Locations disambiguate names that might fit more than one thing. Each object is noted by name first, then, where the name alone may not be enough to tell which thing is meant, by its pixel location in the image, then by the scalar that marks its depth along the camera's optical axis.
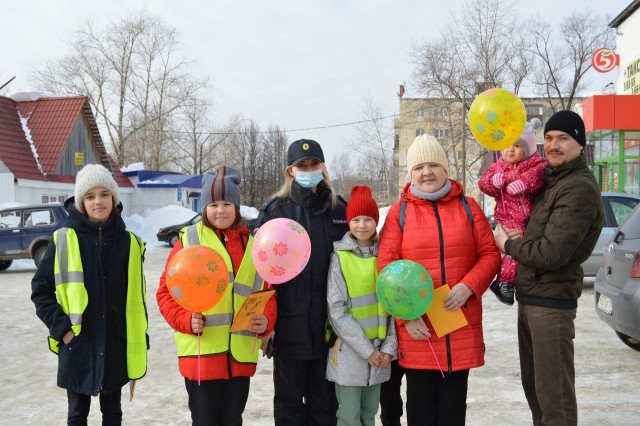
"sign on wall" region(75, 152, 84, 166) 25.42
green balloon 2.79
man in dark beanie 2.87
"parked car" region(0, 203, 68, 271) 14.20
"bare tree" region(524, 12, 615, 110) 32.75
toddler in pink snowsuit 3.13
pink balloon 2.93
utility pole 26.61
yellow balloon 3.31
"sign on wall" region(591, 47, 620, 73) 18.48
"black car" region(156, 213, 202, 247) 21.20
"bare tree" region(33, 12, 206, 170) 40.99
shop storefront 15.55
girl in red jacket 3.03
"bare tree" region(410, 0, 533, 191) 30.62
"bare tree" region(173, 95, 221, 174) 47.39
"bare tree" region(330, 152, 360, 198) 74.49
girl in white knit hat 3.08
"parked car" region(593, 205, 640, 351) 5.03
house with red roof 20.81
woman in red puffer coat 3.00
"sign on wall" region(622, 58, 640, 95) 17.17
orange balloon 2.80
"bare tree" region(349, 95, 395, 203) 40.94
